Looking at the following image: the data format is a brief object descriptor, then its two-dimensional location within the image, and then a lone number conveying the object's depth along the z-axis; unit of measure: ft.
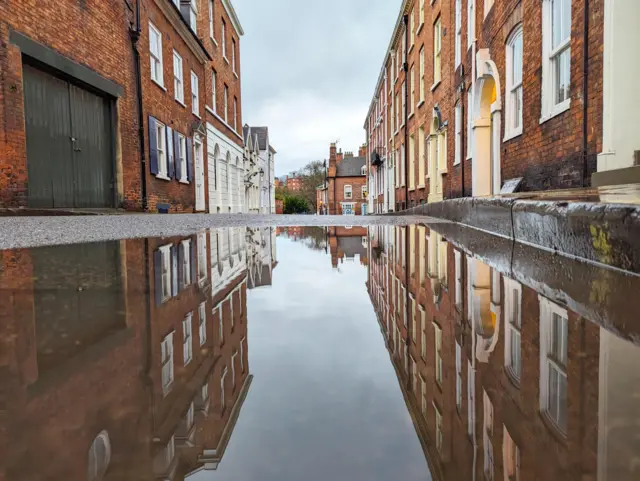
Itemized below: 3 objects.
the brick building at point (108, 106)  26.43
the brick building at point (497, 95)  20.47
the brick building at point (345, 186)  198.29
